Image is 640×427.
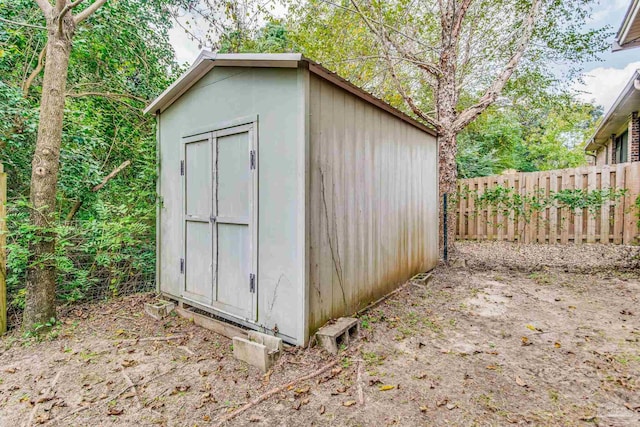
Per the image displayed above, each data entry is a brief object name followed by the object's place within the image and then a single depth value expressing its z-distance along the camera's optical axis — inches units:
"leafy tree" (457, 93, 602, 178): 341.2
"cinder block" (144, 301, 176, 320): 139.9
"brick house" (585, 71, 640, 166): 264.7
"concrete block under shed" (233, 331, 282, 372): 96.0
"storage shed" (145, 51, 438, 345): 102.0
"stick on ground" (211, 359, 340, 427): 75.9
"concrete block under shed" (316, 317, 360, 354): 100.7
